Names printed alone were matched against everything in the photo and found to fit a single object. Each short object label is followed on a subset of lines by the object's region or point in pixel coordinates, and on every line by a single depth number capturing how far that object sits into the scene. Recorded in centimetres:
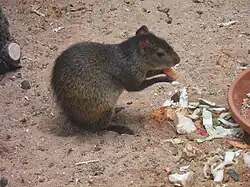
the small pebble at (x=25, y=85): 591
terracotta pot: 502
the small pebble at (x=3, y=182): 467
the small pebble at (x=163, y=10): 688
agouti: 522
